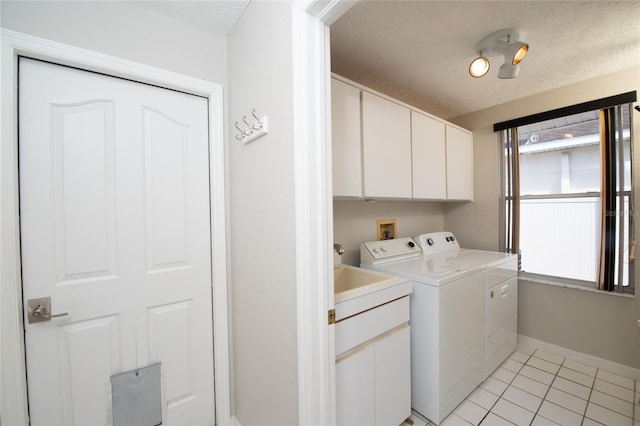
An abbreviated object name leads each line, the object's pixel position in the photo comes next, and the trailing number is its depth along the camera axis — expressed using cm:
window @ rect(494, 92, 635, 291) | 199
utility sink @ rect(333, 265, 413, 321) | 118
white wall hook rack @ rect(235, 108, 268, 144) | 115
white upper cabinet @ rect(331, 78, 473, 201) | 155
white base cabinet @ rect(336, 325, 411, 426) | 120
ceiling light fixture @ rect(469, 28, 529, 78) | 149
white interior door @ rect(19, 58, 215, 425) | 110
